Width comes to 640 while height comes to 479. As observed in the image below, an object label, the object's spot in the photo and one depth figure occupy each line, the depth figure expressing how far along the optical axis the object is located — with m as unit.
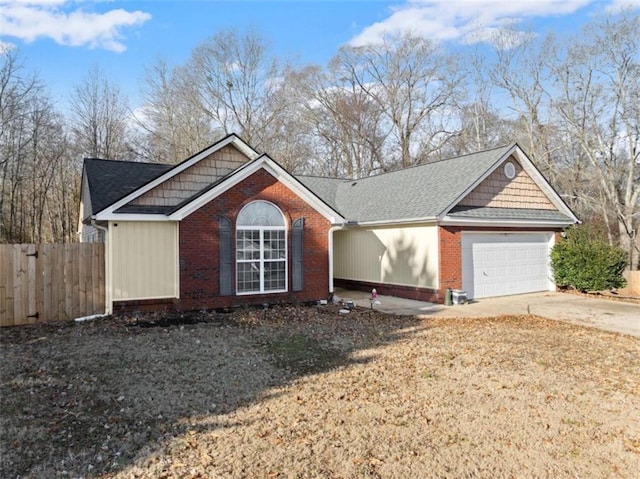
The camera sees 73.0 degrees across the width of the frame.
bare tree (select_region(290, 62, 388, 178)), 32.94
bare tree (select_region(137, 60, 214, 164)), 28.17
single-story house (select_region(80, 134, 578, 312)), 11.10
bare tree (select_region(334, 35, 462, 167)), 32.94
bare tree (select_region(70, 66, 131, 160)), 26.28
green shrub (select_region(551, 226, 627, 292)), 14.73
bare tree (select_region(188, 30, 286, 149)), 29.39
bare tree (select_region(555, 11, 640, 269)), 23.91
